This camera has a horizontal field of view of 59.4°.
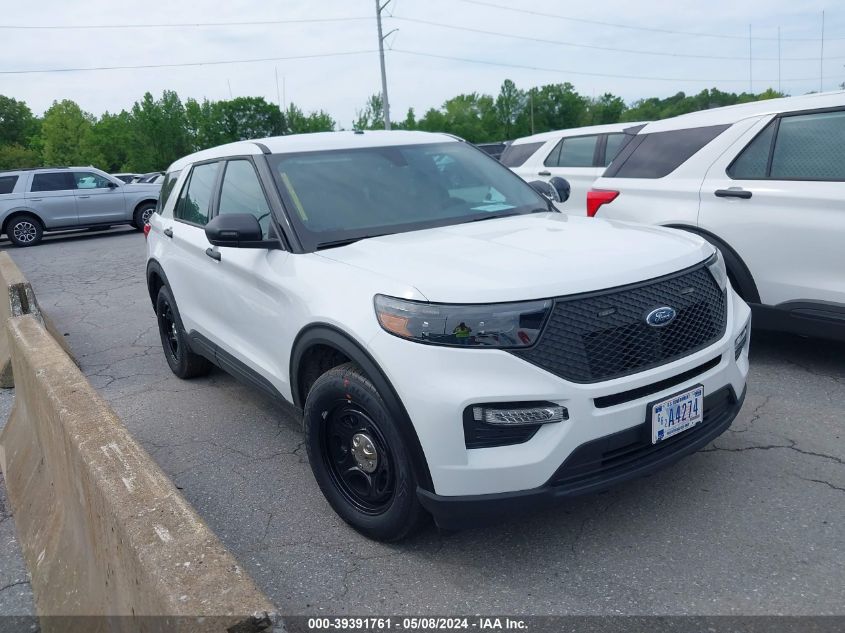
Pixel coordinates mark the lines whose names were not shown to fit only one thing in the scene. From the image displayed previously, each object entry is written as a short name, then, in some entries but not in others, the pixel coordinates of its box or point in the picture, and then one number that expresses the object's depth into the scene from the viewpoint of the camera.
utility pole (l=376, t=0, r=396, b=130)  40.06
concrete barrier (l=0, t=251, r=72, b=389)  6.04
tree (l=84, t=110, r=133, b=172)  78.12
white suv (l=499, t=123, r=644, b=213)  9.12
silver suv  17.88
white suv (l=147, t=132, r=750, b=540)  2.69
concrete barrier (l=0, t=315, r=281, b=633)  1.82
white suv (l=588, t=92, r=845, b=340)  4.52
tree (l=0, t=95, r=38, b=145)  92.19
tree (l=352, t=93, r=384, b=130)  91.18
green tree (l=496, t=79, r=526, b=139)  119.88
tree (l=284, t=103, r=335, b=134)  101.00
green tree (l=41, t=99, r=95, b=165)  73.25
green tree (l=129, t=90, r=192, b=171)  83.88
